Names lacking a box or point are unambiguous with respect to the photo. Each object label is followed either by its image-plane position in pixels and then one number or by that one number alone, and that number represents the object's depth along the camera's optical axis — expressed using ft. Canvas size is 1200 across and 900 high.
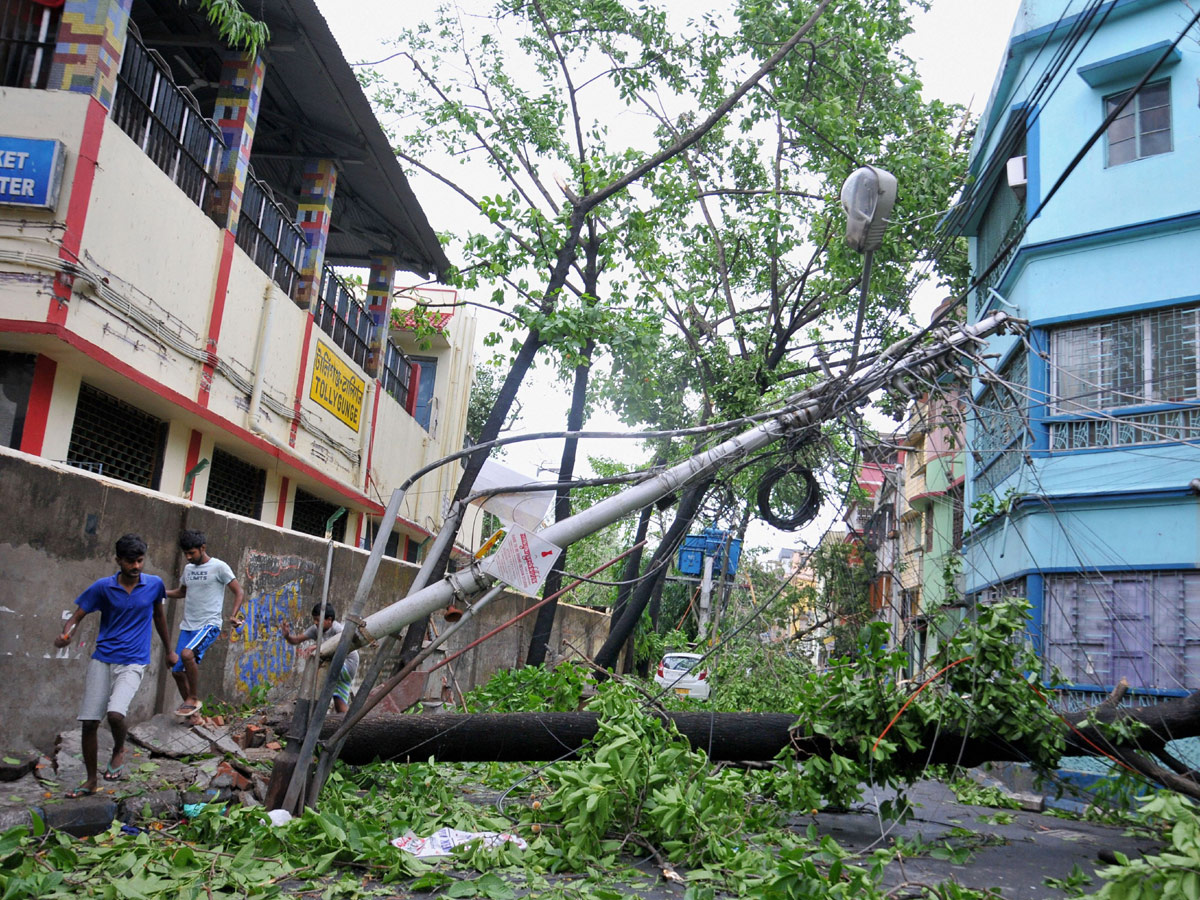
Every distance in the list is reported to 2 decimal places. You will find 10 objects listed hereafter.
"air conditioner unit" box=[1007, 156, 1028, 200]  38.83
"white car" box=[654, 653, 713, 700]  66.38
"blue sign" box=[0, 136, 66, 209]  24.72
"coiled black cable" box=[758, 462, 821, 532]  27.25
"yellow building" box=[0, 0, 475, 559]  25.48
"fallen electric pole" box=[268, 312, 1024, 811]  18.81
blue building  32.63
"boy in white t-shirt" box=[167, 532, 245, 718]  23.63
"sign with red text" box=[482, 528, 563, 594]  19.02
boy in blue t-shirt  18.88
